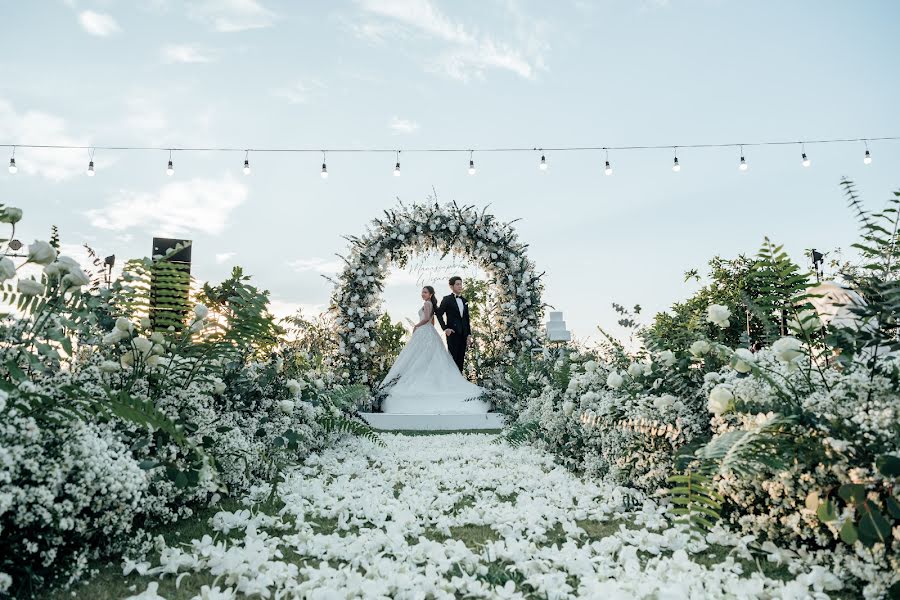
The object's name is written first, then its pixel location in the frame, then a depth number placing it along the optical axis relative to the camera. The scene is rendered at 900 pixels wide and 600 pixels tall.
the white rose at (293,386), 4.30
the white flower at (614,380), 3.79
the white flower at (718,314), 2.90
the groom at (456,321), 11.16
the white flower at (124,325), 2.78
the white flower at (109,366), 2.86
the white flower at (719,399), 2.42
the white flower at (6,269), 2.01
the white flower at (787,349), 2.34
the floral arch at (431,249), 10.68
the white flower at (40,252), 2.15
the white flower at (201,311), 3.00
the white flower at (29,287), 2.26
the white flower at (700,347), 2.99
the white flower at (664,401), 3.08
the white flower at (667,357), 3.31
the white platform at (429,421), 9.27
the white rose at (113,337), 2.87
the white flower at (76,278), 2.27
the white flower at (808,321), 2.50
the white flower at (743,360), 2.36
